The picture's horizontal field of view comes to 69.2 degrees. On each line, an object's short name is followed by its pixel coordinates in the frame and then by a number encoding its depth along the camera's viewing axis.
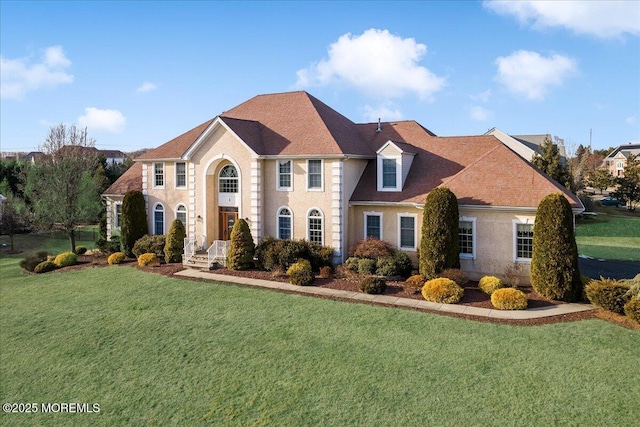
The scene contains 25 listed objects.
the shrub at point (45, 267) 28.62
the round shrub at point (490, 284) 19.88
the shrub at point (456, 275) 20.61
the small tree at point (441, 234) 21.53
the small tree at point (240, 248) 25.14
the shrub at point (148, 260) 27.41
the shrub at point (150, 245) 28.86
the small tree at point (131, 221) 30.30
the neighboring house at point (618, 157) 96.44
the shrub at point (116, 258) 28.92
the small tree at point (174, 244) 27.98
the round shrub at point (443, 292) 19.09
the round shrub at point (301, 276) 22.27
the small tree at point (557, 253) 18.77
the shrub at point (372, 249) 23.66
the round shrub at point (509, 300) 18.08
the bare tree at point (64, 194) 33.62
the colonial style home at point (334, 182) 22.25
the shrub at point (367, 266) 23.14
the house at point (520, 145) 59.56
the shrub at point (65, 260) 29.53
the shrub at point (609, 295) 16.78
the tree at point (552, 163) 50.03
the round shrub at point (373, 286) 20.55
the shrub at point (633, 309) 15.91
